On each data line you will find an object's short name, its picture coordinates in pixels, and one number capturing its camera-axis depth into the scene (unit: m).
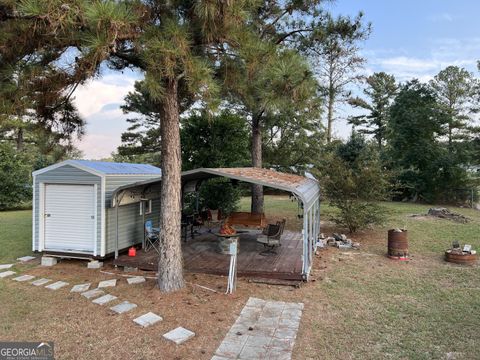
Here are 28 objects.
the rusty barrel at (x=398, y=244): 8.07
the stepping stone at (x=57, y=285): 5.98
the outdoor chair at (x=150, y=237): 8.01
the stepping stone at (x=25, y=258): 7.84
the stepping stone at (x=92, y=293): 5.52
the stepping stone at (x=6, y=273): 6.68
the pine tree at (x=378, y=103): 31.89
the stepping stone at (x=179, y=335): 4.05
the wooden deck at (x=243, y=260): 6.35
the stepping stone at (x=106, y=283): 6.02
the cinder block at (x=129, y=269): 6.97
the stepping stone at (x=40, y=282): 6.15
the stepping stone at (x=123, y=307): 4.92
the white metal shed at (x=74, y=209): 7.35
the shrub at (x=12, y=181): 18.58
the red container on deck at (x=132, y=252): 7.54
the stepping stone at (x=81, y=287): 5.82
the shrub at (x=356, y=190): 10.09
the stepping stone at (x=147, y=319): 4.50
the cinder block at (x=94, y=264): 7.23
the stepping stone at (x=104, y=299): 5.25
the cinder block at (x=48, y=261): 7.45
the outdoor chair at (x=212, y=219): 10.98
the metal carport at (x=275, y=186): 6.04
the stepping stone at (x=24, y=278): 6.45
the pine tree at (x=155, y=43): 3.60
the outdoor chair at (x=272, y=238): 7.58
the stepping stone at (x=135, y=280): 6.18
